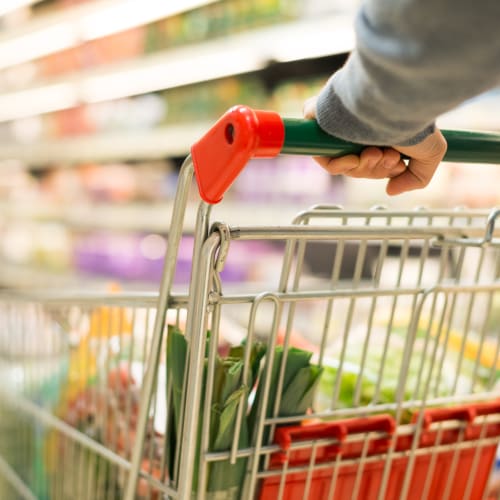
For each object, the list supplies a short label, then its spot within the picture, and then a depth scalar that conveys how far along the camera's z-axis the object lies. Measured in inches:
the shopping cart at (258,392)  26.8
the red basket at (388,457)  31.4
